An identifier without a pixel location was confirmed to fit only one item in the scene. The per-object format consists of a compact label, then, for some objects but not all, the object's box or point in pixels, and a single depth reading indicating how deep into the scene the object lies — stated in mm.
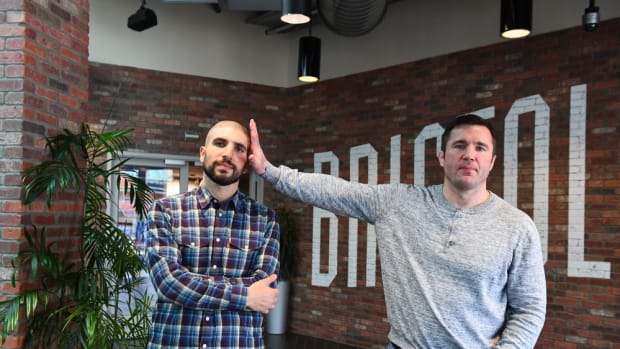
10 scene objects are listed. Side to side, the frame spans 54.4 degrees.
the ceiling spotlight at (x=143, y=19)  5875
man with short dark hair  1840
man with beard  2061
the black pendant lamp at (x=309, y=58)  5902
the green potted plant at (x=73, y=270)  2887
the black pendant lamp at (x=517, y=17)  4277
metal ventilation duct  5688
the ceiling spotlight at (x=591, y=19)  4367
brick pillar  2895
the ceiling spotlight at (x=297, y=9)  4004
